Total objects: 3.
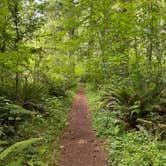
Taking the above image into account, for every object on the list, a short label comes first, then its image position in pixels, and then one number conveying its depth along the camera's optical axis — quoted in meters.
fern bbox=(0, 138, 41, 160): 4.53
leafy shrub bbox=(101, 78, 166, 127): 8.63
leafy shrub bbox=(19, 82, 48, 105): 10.26
